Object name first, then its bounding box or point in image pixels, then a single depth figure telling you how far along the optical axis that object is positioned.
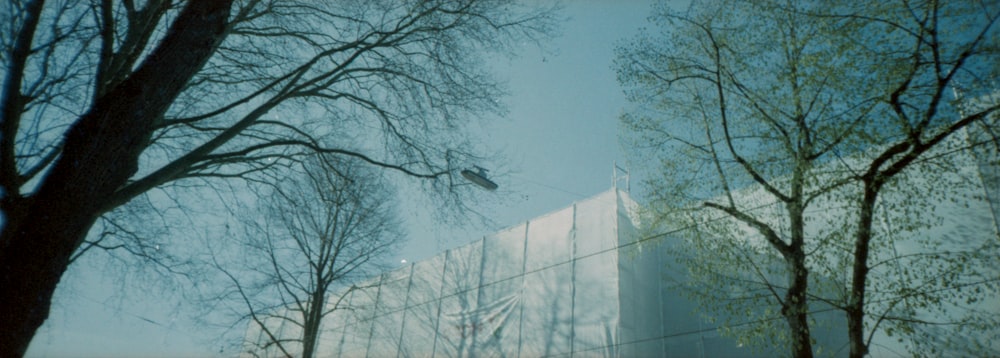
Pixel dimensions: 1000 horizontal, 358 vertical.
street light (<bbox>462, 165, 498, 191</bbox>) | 6.27
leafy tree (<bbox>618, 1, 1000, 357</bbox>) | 5.75
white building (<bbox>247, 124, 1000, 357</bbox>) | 10.46
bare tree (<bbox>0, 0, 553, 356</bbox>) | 2.84
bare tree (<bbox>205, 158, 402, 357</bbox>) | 12.39
